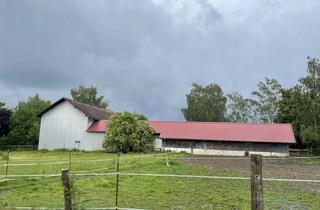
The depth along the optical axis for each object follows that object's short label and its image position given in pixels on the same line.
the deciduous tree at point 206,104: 66.05
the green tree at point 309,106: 38.14
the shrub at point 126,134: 36.26
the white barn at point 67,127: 40.93
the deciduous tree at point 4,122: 48.57
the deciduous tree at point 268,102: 60.55
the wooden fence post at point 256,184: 4.89
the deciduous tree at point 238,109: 68.19
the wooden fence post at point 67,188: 5.47
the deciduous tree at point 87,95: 70.18
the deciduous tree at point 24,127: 47.83
